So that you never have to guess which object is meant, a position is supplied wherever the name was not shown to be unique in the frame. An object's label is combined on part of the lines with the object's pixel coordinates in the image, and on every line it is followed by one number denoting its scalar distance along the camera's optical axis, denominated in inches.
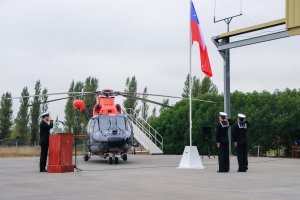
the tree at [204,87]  2298.2
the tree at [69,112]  2331.2
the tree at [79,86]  2487.7
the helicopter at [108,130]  773.3
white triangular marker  670.5
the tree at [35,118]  2281.0
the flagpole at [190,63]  676.4
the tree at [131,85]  2559.1
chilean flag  714.2
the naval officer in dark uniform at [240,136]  634.2
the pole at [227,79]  1006.6
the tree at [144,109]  2460.6
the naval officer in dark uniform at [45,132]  624.1
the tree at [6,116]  2428.6
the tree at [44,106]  2321.5
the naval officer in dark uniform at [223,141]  608.1
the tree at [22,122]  2375.7
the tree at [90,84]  2474.2
